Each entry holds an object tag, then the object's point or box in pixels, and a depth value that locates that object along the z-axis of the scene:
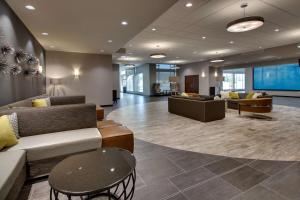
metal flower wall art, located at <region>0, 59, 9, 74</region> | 2.91
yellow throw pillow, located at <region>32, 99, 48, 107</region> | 4.20
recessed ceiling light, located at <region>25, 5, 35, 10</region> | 3.53
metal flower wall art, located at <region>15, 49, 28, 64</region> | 3.72
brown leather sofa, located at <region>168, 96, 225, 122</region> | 5.19
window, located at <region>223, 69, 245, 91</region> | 19.83
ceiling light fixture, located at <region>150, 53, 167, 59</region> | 8.89
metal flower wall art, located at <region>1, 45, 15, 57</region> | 3.02
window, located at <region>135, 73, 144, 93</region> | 16.98
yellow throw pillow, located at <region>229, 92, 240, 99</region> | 7.82
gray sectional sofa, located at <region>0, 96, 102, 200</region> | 1.74
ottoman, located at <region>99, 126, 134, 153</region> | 2.62
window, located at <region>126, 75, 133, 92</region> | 20.05
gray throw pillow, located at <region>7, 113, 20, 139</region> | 2.35
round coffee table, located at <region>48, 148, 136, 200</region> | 1.21
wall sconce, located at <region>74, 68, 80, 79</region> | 8.48
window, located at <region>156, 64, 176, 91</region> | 16.01
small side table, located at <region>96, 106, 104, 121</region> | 4.90
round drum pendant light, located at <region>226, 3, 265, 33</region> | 3.83
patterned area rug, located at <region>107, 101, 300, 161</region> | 3.04
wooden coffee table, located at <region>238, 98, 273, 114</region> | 5.36
